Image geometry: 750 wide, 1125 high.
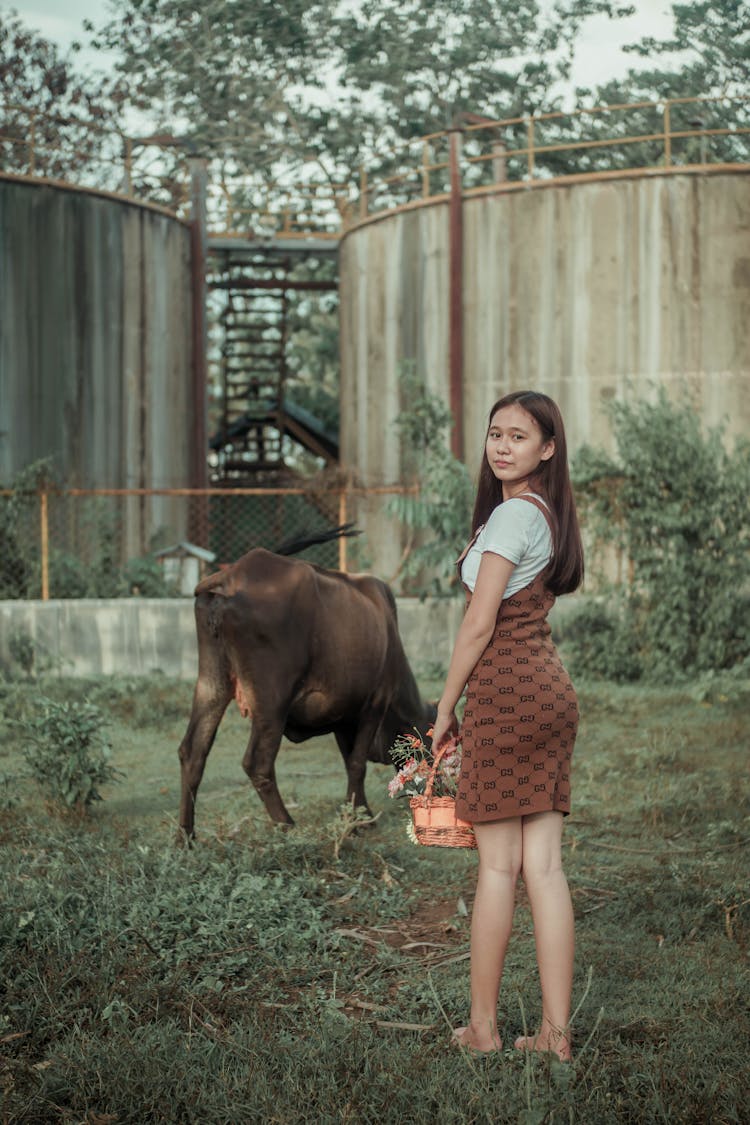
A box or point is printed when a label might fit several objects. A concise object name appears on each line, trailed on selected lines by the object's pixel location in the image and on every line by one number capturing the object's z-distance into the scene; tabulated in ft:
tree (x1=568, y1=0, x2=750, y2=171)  95.45
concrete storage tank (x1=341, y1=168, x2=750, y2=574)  53.16
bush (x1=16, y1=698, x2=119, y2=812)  24.86
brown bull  23.80
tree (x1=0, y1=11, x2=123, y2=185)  104.12
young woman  13.07
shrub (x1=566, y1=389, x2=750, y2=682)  42.93
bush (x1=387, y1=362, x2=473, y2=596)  47.37
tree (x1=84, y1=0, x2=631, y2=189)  99.40
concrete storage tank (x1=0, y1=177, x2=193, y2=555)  59.36
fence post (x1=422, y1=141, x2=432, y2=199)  59.83
